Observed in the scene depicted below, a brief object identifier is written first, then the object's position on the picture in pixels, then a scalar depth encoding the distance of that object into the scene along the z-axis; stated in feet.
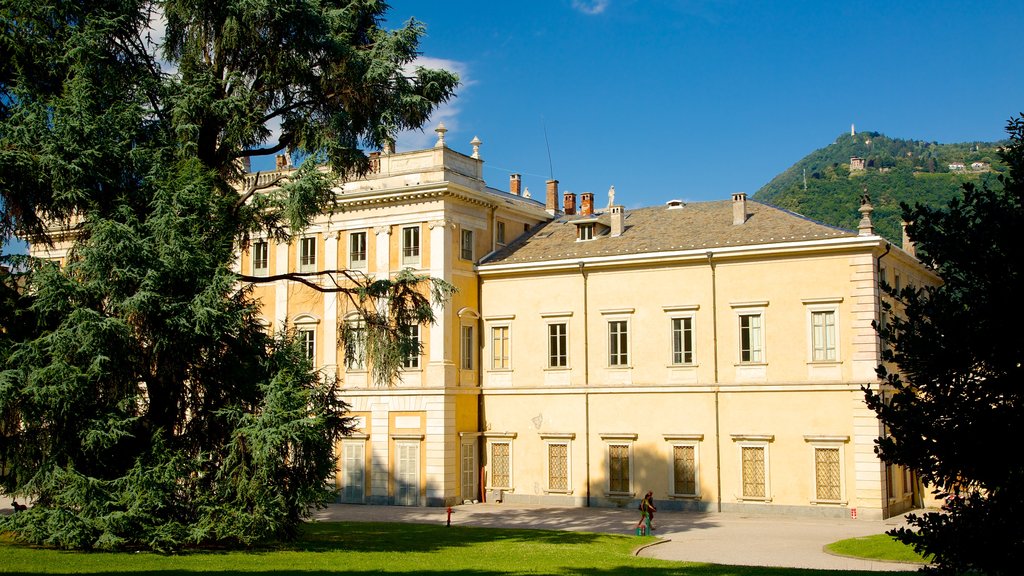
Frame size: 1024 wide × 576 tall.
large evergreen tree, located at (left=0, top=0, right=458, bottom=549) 63.62
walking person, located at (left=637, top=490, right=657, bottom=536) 87.66
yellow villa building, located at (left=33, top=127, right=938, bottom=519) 104.06
